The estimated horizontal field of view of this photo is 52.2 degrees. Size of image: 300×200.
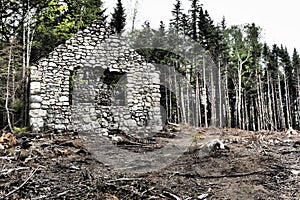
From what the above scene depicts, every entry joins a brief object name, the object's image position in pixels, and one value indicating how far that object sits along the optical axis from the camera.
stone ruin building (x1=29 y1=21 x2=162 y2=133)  10.42
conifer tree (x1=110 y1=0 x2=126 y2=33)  26.46
